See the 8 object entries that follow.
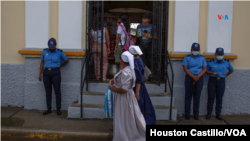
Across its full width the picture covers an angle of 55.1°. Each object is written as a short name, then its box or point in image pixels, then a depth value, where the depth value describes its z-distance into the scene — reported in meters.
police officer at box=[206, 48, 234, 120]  5.88
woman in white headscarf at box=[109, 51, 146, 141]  4.15
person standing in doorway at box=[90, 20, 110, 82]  6.38
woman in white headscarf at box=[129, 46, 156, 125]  4.45
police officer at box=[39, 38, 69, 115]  5.91
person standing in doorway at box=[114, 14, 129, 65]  6.35
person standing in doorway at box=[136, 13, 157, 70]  6.27
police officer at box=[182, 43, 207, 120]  5.79
